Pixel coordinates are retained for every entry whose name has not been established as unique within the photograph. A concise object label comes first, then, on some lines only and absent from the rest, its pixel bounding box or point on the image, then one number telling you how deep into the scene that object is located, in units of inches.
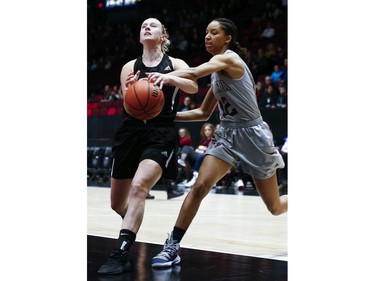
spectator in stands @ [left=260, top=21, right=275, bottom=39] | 652.1
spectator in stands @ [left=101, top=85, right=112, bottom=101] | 656.1
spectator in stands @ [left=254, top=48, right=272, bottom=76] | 565.0
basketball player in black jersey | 168.1
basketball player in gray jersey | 174.7
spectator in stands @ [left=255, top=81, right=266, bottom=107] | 470.9
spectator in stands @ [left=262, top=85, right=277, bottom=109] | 459.8
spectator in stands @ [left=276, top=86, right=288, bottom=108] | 452.8
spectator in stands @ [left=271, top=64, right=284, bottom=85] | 510.7
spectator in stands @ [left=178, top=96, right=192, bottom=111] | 485.7
